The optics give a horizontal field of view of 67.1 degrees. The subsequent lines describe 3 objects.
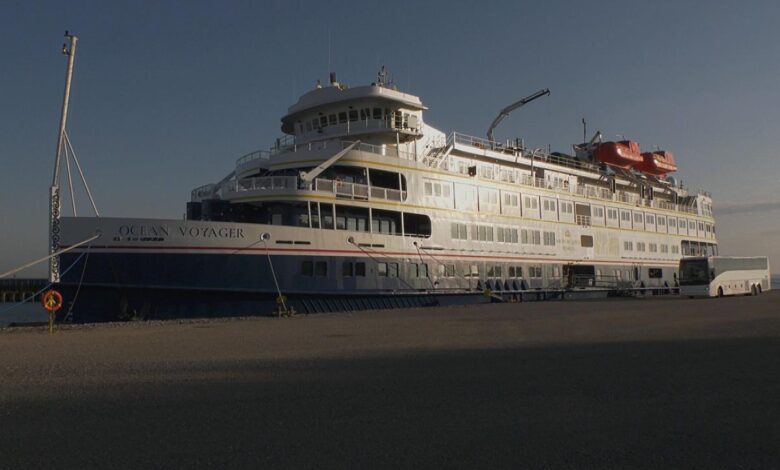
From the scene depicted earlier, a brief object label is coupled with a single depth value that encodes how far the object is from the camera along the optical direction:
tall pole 18.70
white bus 36.59
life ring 16.30
